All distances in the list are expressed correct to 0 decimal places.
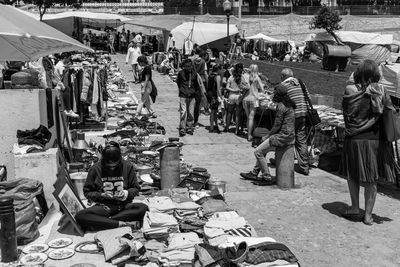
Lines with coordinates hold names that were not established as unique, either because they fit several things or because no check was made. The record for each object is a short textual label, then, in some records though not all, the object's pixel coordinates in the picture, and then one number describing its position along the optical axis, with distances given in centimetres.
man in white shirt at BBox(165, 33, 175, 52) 3103
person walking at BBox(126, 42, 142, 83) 2187
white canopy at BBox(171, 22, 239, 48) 2476
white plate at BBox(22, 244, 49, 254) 550
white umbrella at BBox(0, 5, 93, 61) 575
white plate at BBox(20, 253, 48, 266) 521
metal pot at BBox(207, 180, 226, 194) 774
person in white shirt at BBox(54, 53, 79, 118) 1101
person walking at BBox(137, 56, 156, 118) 1396
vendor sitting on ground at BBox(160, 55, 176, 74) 2620
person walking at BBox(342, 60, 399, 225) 650
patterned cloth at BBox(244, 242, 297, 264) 480
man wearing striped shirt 926
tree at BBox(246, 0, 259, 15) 6712
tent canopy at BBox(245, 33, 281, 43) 3977
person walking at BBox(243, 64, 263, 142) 1173
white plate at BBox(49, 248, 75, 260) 535
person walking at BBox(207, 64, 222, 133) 1281
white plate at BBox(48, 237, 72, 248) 563
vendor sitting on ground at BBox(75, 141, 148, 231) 596
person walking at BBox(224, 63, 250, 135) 1228
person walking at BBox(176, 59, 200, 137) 1230
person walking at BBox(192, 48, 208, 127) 1283
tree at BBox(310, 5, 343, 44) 5256
